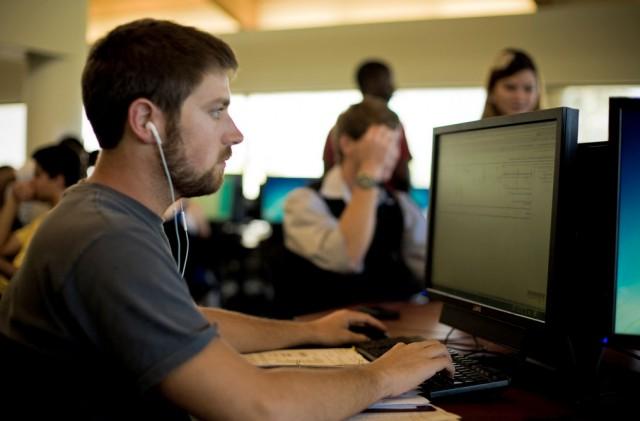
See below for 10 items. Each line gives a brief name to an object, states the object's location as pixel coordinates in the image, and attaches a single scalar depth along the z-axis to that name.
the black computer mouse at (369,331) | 1.46
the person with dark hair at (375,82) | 3.07
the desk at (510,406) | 0.97
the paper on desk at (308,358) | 1.18
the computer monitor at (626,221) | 1.00
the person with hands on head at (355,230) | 2.07
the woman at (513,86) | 2.55
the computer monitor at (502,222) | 1.09
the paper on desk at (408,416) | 0.92
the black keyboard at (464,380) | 1.03
